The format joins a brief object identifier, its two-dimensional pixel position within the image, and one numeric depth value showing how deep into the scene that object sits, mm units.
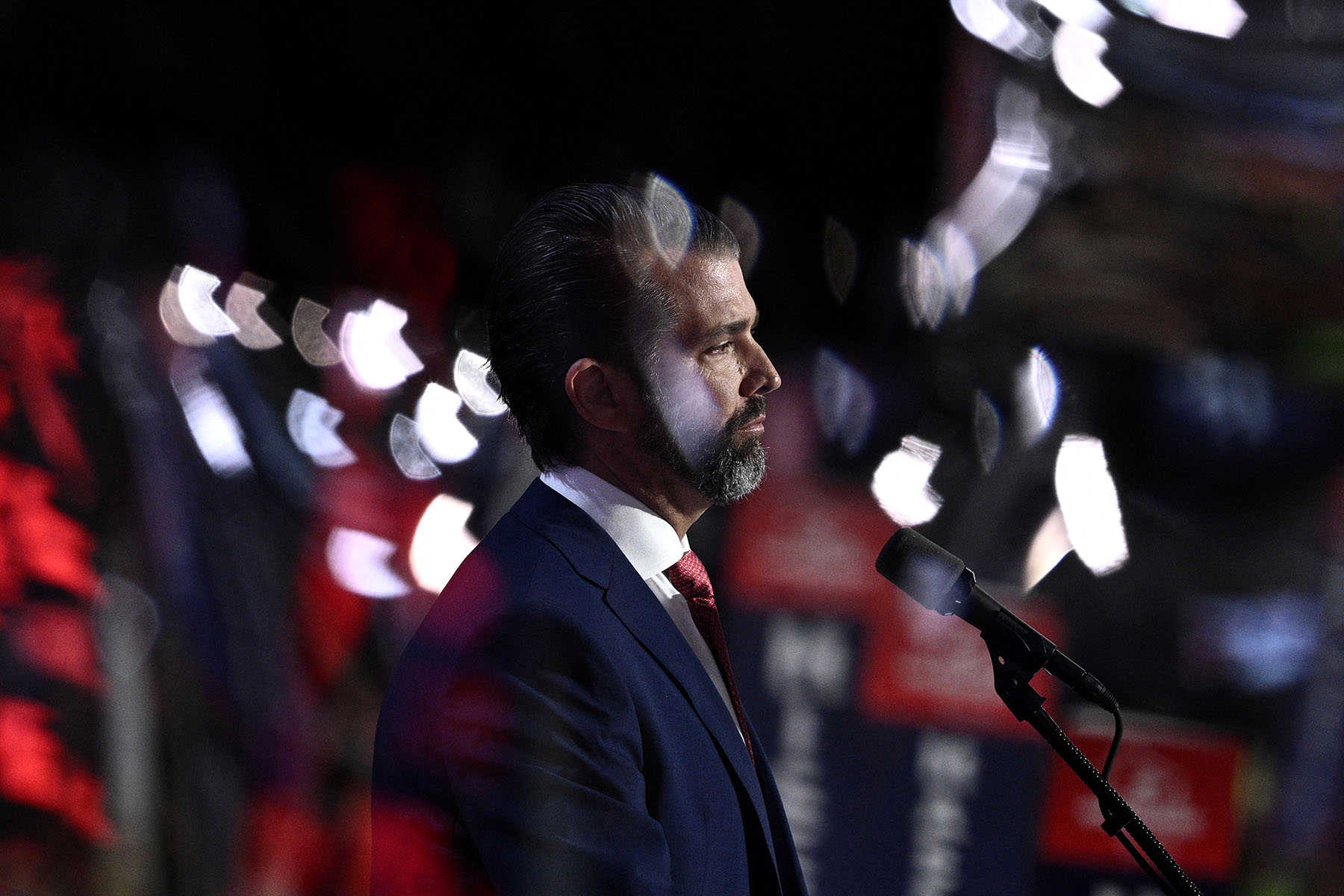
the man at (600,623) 5304
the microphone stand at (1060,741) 5321
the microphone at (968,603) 5327
